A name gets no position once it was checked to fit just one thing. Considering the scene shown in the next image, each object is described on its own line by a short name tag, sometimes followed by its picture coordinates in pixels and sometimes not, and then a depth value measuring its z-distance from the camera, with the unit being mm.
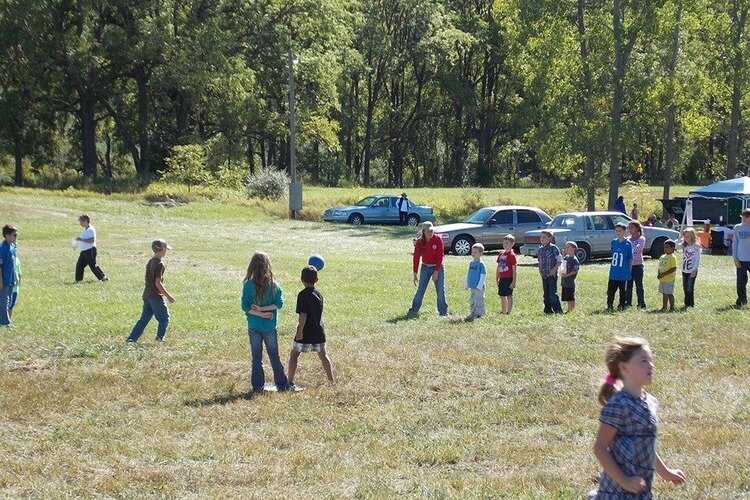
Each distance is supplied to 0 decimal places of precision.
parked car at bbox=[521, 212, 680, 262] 29484
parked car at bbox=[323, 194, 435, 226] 44156
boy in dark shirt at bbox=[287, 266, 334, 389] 11281
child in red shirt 17734
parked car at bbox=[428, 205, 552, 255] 31312
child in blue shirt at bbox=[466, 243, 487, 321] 16781
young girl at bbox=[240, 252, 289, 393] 11055
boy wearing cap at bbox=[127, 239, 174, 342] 13953
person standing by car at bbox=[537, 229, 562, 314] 17703
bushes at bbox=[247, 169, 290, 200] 49562
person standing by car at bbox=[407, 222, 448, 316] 17891
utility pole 44938
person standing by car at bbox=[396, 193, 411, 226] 44281
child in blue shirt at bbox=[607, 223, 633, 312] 17781
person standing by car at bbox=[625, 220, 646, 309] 18156
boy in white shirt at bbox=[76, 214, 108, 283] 21922
